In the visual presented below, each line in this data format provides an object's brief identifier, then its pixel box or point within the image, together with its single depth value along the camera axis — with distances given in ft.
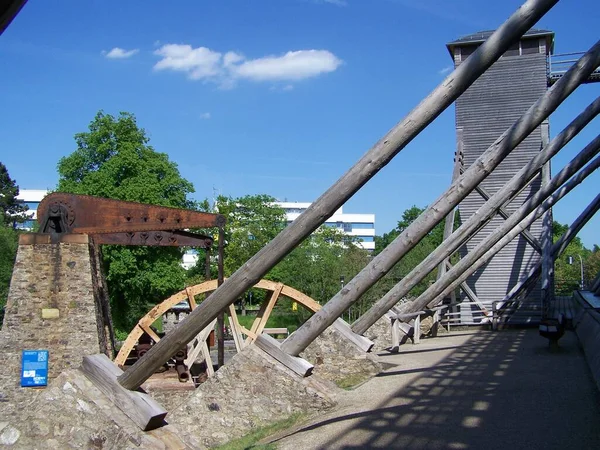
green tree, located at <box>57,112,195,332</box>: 87.86
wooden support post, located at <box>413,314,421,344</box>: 52.54
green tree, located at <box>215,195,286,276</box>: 112.06
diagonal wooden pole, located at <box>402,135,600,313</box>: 40.16
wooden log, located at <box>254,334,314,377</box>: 24.95
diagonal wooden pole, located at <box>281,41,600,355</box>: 24.81
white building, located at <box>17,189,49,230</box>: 219.00
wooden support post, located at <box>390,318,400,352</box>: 46.42
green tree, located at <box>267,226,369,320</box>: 103.65
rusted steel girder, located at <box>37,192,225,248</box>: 36.99
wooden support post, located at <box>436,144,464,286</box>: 58.77
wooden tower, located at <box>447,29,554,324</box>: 66.85
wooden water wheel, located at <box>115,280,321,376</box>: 47.11
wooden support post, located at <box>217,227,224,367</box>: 36.88
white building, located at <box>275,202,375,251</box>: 273.33
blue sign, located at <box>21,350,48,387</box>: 35.58
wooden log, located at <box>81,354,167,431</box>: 15.24
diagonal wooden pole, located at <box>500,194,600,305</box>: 52.37
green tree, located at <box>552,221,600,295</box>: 125.39
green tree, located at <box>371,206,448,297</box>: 96.93
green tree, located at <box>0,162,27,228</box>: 170.91
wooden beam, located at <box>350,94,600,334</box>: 25.77
